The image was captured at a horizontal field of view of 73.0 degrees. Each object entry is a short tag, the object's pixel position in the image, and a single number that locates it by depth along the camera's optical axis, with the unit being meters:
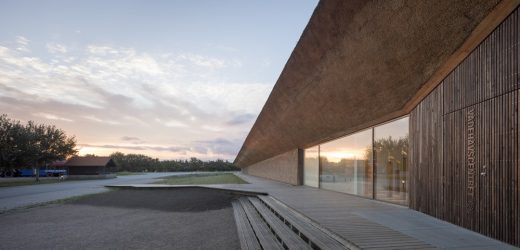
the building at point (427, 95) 5.79
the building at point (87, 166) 47.25
